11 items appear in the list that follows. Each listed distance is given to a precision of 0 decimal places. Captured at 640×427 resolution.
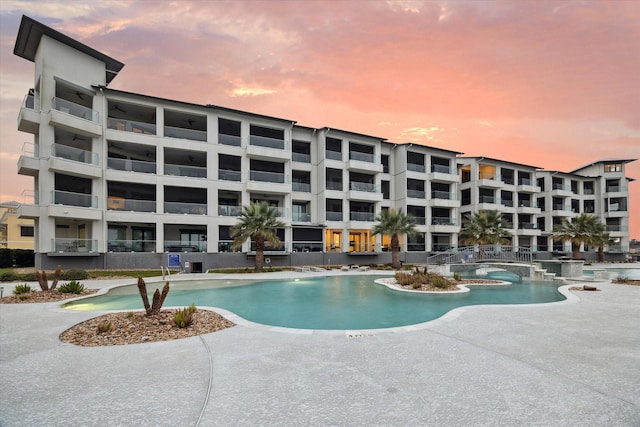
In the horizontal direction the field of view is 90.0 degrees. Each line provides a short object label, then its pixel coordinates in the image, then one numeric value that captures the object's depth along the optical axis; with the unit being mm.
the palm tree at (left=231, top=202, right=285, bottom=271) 27406
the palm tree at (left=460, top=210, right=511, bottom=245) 37188
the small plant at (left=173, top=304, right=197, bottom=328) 8750
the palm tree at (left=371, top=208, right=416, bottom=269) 32562
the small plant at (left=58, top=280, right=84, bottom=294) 15320
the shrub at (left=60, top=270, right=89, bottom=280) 20780
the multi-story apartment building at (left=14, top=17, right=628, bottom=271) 25734
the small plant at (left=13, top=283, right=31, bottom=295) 14403
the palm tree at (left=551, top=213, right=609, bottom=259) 44562
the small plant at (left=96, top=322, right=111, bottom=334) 8156
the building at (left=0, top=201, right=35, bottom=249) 39781
